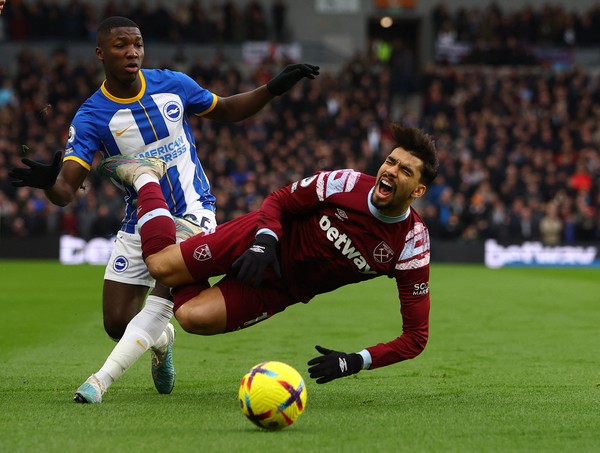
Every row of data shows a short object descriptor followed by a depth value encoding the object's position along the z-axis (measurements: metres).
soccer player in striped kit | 7.07
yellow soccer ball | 5.74
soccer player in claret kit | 6.62
